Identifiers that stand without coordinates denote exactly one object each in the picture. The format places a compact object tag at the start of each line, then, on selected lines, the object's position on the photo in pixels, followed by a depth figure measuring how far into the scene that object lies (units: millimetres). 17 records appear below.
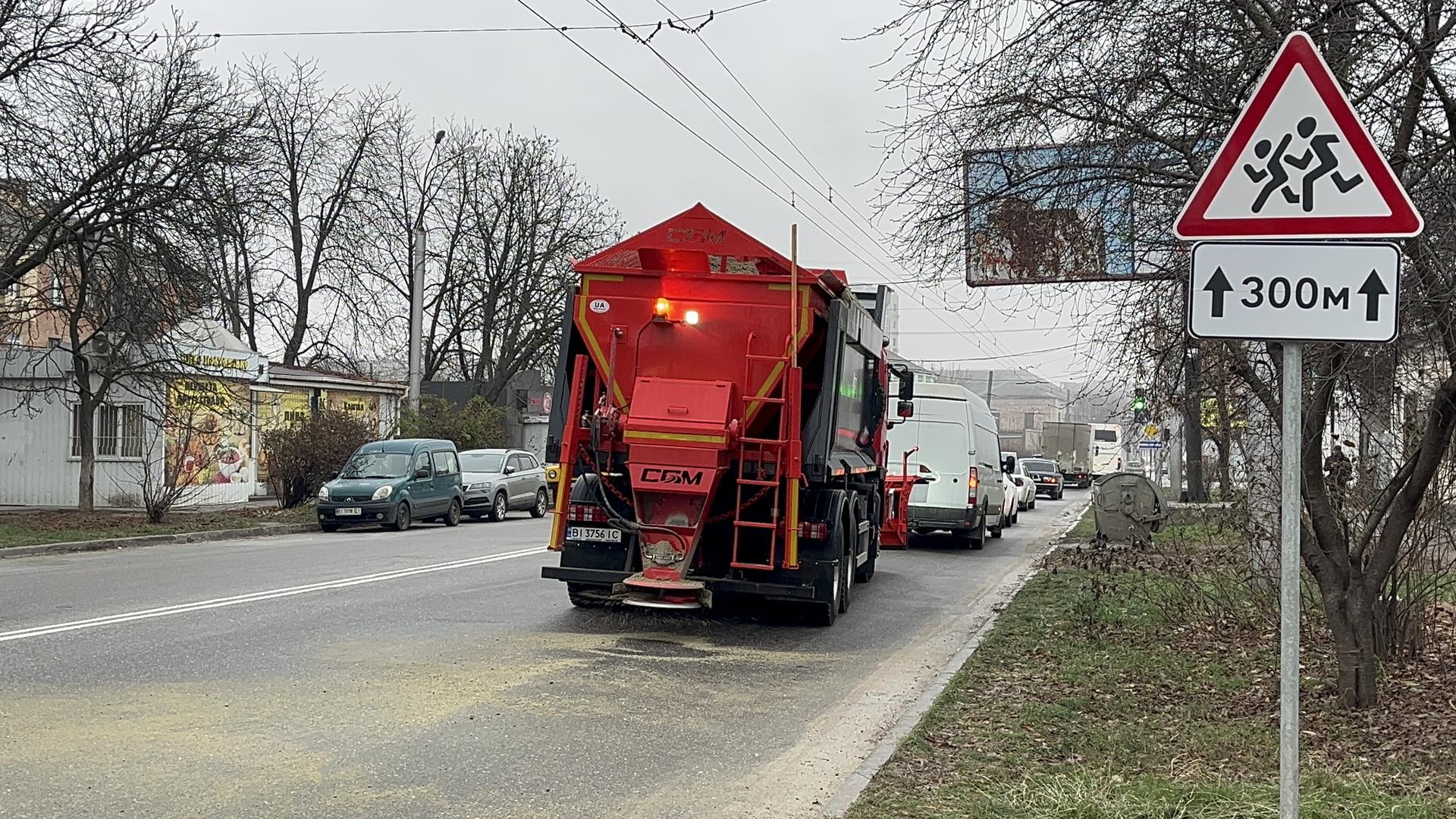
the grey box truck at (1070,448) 67312
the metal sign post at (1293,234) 4242
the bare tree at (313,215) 41156
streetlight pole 32906
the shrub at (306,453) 28578
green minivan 25109
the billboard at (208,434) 24344
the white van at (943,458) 21547
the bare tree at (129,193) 20781
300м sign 4273
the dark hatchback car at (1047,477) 53531
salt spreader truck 10930
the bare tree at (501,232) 43625
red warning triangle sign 4410
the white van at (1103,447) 66062
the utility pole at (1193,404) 8617
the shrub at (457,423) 34406
